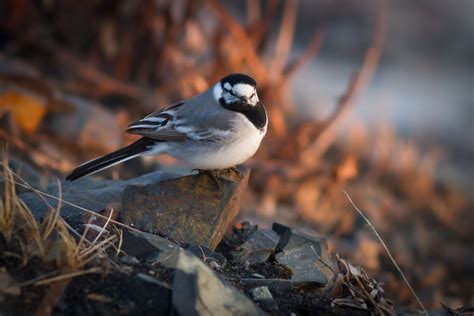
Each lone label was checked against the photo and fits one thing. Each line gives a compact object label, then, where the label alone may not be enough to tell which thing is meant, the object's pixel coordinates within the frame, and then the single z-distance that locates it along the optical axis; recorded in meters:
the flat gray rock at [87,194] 8.27
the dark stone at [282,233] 8.57
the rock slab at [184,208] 8.15
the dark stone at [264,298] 6.91
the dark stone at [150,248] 7.18
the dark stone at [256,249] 8.21
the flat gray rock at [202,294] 6.24
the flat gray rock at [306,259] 7.83
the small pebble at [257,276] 7.68
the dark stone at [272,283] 7.40
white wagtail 8.75
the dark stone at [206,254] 7.72
